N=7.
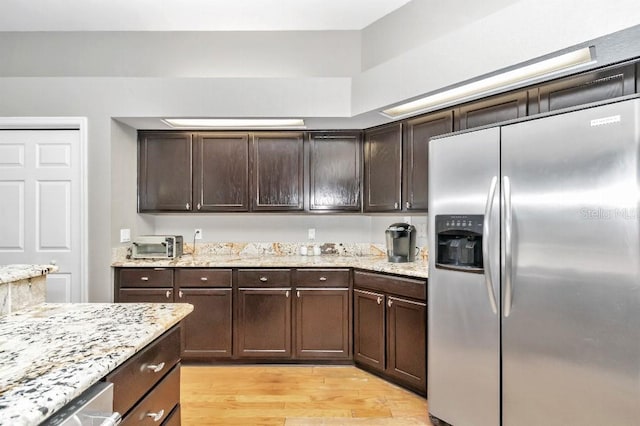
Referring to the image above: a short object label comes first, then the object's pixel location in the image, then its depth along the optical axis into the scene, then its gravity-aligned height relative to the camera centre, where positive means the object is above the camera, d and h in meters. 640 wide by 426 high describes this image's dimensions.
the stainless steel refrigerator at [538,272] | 1.62 -0.30
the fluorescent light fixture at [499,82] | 2.07 +0.84
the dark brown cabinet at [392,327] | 2.77 -0.91
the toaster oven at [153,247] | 3.51 -0.32
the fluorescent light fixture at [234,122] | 3.40 +0.84
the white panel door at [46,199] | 3.35 +0.13
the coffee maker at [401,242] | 3.29 -0.26
